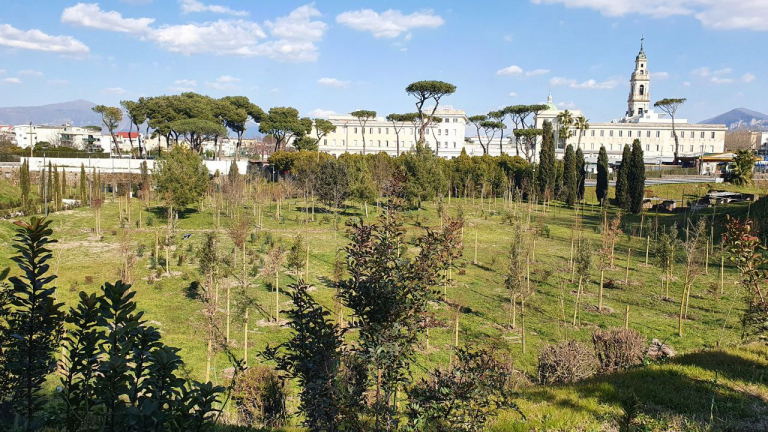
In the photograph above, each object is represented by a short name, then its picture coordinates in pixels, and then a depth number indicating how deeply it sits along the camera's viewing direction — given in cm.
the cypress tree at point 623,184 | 3759
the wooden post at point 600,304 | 1510
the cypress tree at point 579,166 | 4294
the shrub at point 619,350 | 903
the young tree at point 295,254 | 1562
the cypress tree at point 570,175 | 4246
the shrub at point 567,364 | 880
